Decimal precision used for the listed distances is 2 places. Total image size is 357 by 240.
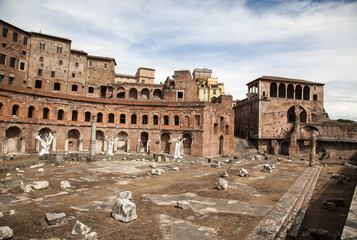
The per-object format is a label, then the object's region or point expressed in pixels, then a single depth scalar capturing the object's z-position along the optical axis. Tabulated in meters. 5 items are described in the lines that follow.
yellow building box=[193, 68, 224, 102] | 69.31
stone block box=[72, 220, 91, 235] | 7.43
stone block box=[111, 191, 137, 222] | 8.67
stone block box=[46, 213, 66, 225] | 8.02
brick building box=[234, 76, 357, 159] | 39.44
